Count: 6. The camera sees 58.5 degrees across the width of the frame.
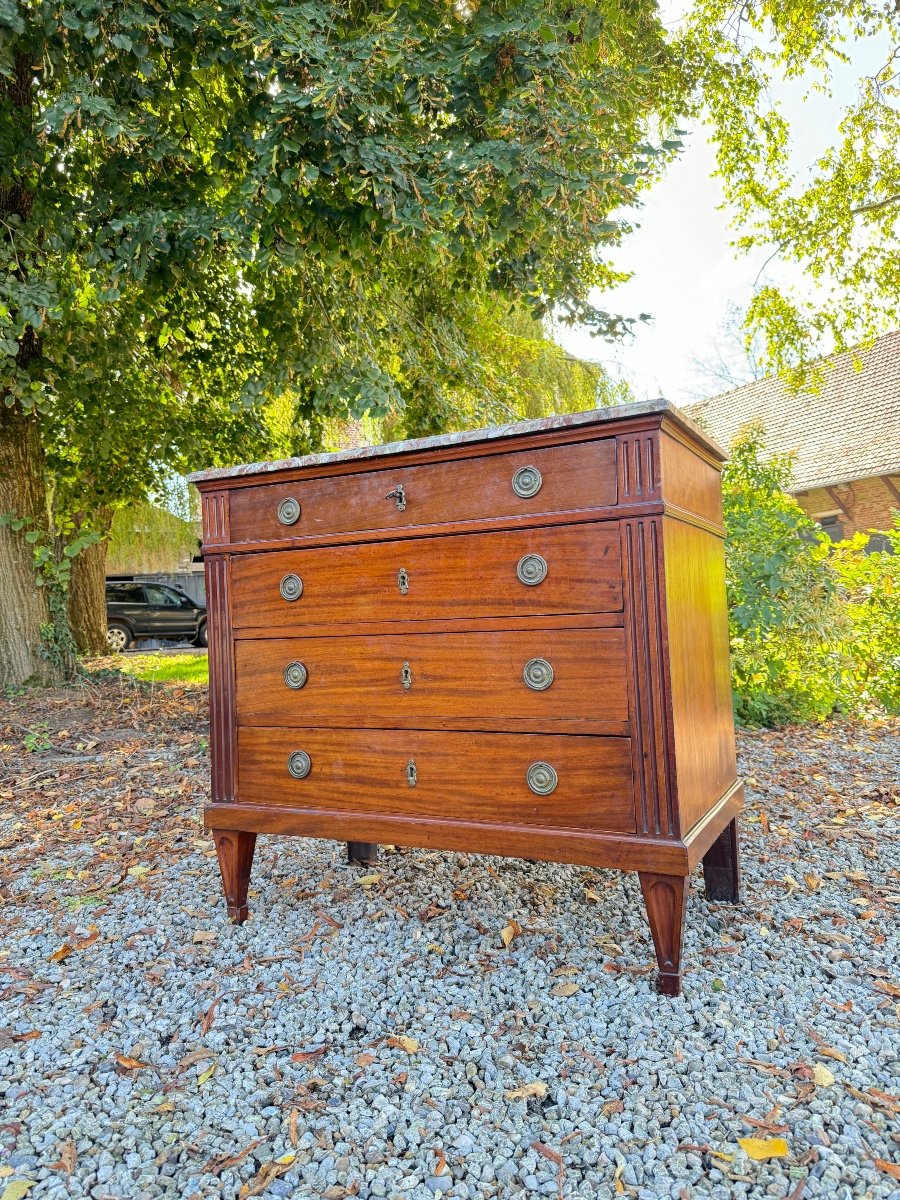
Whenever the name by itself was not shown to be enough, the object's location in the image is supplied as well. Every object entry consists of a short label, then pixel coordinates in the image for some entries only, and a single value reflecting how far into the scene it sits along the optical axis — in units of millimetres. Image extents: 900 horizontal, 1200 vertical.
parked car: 15984
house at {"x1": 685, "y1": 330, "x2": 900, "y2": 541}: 13477
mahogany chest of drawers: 1930
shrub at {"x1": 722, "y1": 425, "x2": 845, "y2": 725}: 5031
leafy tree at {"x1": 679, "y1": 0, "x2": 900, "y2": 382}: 8445
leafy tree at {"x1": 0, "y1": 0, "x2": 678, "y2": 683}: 4023
